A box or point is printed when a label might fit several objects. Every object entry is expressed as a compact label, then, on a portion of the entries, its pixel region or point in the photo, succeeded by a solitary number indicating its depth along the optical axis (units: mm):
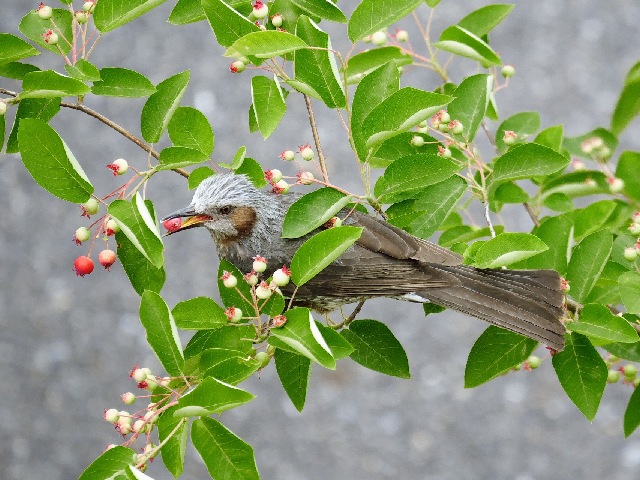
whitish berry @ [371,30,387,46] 4949
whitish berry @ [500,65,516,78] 5426
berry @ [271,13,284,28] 4504
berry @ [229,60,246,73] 4418
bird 5203
